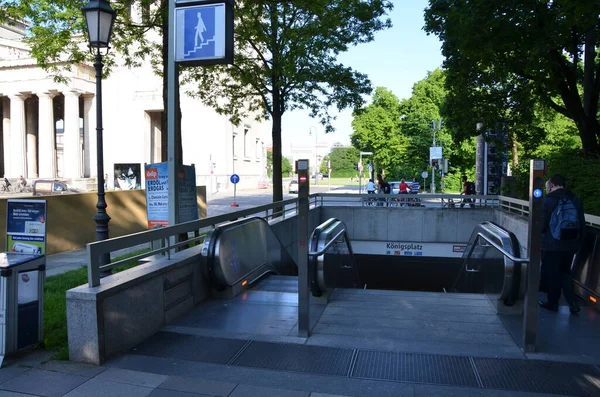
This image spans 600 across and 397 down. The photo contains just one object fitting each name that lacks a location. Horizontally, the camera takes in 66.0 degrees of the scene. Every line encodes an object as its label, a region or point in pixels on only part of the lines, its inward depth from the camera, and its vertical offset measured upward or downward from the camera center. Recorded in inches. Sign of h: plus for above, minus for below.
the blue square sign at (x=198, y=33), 265.7 +81.7
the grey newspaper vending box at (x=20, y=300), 166.2 -47.3
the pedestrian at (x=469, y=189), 836.6 -25.7
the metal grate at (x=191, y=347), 176.8 -69.7
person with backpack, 225.9 -30.3
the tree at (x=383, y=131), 2185.0 +209.7
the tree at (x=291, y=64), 564.7 +146.2
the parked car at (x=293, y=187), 1857.8 -51.6
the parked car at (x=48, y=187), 1355.8 -41.0
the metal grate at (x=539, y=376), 148.6 -68.7
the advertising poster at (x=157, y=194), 321.4 -14.0
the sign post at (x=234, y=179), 1193.1 -12.4
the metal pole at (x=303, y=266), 195.9 -39.0
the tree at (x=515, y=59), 406.9 +121.7
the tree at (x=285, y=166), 4635.8 +87.8
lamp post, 287.3 +82.3
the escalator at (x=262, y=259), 247.3 -54.2
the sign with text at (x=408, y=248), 783.1 -127.3
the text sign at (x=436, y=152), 1256.2 +62.1
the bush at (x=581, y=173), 420.8 +2.2
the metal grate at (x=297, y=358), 166.1 -69.4
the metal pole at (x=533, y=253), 175.8 -29.8
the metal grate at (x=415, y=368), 156.8 -69.1
